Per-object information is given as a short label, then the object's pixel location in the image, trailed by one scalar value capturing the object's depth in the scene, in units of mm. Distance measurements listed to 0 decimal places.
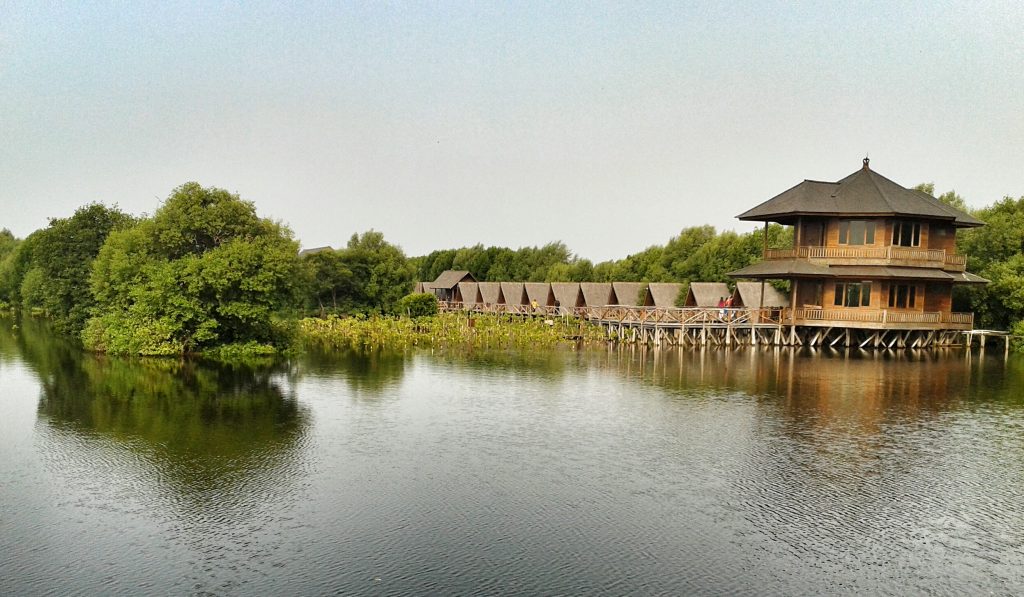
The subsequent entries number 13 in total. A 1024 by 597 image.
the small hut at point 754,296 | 42219
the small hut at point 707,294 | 44375
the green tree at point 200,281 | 31219
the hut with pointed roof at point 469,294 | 59625
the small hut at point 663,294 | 47219
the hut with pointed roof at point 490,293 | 57688
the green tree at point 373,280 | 54281
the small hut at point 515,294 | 55531
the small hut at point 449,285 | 65625
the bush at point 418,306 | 51156
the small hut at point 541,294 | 53906
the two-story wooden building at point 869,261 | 36531
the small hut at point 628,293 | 50812
